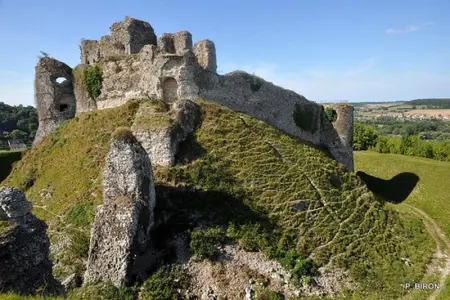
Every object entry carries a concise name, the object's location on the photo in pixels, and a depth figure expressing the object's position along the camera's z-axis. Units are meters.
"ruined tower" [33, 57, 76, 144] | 30.86
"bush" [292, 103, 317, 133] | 32.19
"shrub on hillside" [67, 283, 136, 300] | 14.55
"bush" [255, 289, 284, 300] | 15.28
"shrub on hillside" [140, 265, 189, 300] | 15.02
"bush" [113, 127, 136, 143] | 17.48
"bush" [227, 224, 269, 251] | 17.50
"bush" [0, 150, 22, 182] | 33.25
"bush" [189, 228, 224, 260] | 16.92
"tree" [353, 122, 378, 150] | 62.91
